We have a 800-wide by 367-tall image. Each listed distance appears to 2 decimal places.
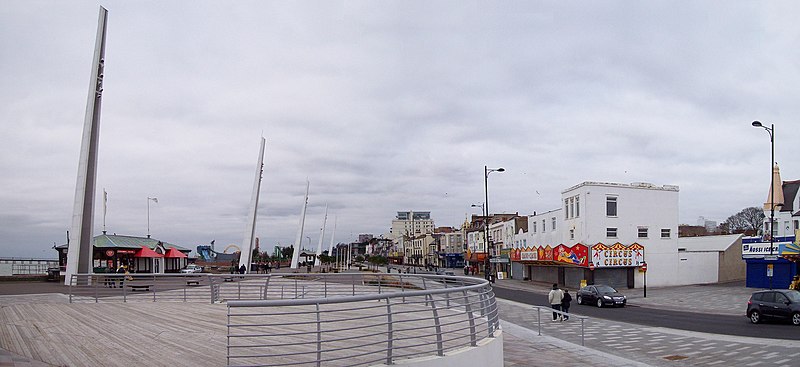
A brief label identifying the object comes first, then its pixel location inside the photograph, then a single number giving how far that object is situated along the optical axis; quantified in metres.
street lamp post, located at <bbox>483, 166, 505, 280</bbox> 56.56
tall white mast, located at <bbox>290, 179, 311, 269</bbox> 76.00
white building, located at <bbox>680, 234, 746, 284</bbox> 52.60
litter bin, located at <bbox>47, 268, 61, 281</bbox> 40.12
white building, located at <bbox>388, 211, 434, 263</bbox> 180.57
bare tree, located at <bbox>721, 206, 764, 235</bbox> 100.50
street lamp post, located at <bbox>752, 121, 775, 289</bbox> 38.83
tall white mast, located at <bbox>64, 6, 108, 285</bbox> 28.23
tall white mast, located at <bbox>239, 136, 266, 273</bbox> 51.79
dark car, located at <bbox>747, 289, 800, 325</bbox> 24.19
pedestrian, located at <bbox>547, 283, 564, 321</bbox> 26.87
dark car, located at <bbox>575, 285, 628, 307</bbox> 34.62
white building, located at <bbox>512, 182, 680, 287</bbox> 49.78
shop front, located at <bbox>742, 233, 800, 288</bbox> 43.12
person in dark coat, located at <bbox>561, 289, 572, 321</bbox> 26.78
